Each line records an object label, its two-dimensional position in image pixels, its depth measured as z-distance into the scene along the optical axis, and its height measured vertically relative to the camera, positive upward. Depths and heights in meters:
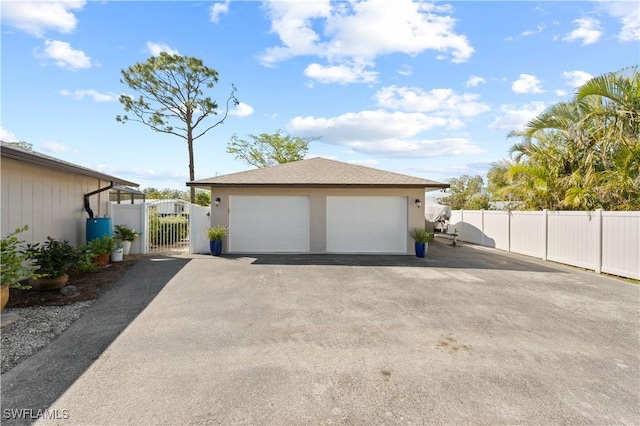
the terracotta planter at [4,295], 4.36 -1.28
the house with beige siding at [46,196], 5.96 +0.37
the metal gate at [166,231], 10.92 -0.84
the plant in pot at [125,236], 9.73 -0.86
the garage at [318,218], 10.78 -0.28
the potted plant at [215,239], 10.14 -1.00
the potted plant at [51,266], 5.55 -1.07
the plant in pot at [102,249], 7.57 -1.02
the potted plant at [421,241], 10.18 -1.07
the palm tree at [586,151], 8.12 +1.94
